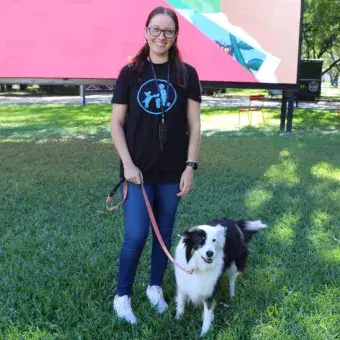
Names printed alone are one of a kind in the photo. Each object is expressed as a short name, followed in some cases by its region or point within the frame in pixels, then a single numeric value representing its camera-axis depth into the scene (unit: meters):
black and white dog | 2.70
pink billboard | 8.98
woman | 2.59
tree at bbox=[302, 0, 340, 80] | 19.94
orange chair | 15.21
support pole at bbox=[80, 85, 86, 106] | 19.91
